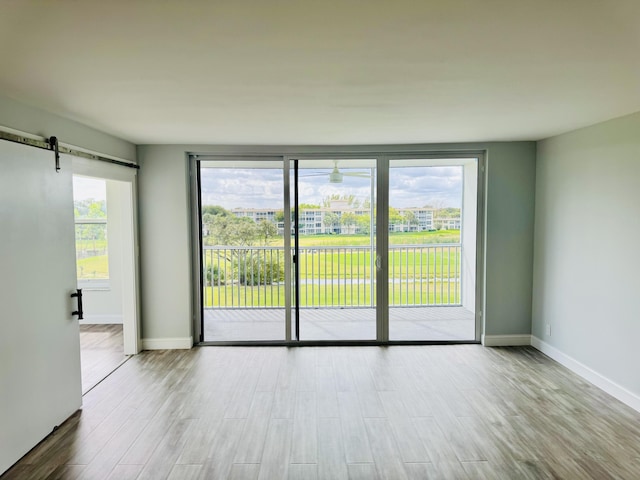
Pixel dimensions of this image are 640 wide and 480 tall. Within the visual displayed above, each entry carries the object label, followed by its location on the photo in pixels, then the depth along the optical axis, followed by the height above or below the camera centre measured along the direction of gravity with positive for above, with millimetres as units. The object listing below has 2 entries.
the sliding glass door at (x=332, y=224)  4668 +37
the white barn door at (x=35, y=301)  2426 -509
